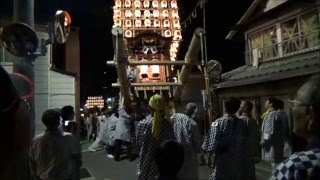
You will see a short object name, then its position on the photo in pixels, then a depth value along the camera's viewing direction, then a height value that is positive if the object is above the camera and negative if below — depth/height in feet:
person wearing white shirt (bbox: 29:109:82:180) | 15.72 -2.35
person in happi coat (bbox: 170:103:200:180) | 18.97 -2.31
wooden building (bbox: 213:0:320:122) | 40.16 +5.61
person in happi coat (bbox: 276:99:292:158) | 25.69 -1.95
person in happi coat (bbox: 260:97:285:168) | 25.58 -2.96
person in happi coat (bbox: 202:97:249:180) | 18.62 -2.68
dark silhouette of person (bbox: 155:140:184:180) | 9.39 -1.70
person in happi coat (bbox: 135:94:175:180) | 17.08 -1.88
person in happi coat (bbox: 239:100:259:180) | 25.99 -2.00
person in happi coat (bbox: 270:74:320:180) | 6.73 -0.82
